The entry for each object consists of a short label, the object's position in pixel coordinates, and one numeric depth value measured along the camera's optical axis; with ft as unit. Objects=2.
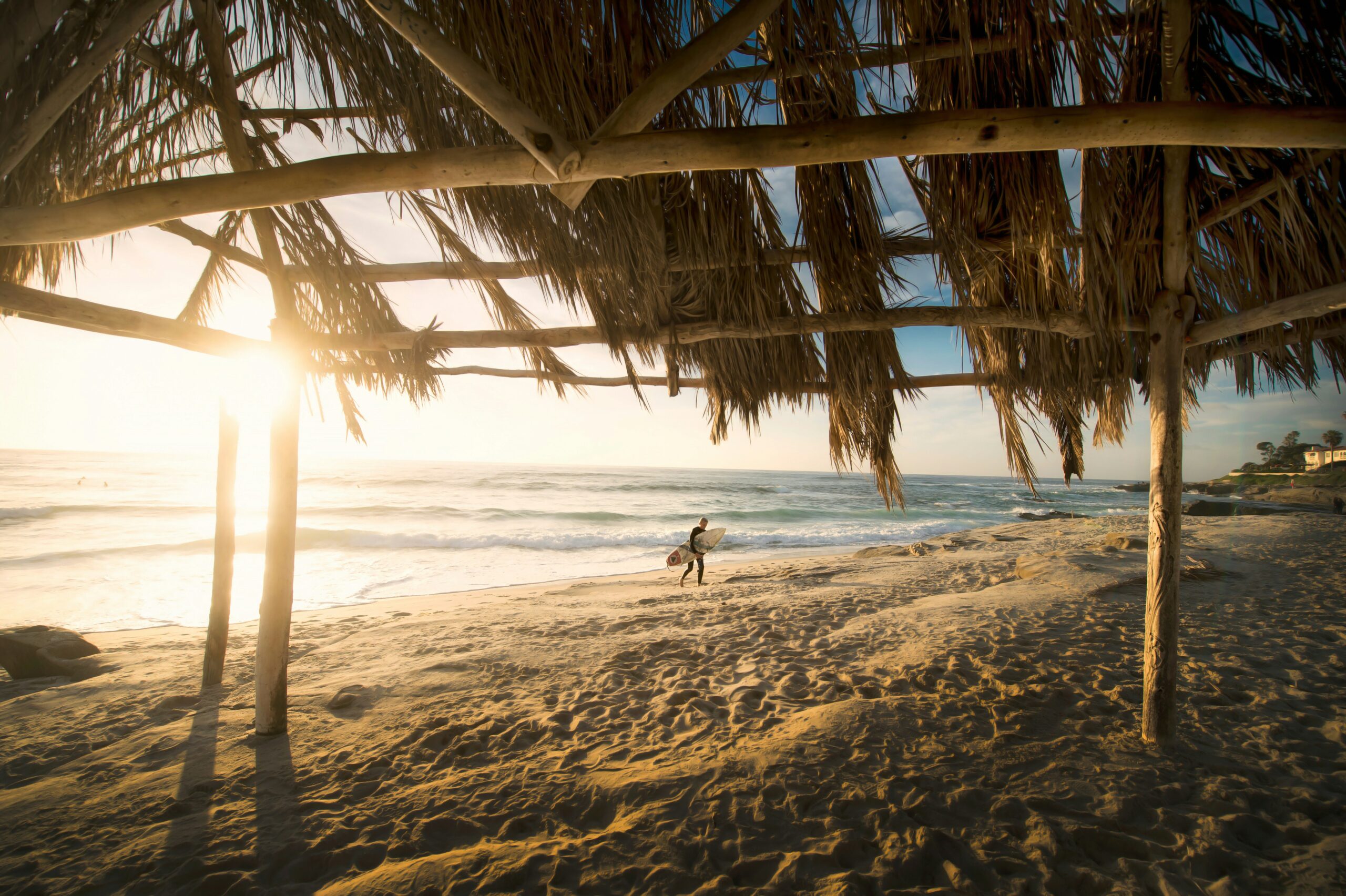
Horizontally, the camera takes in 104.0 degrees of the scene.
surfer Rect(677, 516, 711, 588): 25.09
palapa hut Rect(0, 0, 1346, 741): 4.63
